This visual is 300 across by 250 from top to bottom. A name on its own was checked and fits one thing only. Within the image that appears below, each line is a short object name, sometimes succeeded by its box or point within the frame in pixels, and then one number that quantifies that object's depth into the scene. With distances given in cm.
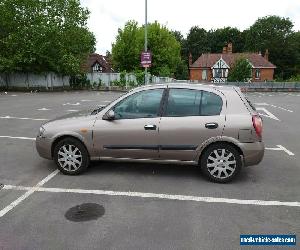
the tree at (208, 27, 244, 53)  8994
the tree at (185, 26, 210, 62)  8956
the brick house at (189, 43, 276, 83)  6162
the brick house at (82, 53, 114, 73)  6748
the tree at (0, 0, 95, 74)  2900
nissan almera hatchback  573
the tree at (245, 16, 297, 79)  7356
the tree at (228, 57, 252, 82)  4647
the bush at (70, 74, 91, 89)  3581
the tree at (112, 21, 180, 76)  4584
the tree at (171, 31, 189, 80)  6554
